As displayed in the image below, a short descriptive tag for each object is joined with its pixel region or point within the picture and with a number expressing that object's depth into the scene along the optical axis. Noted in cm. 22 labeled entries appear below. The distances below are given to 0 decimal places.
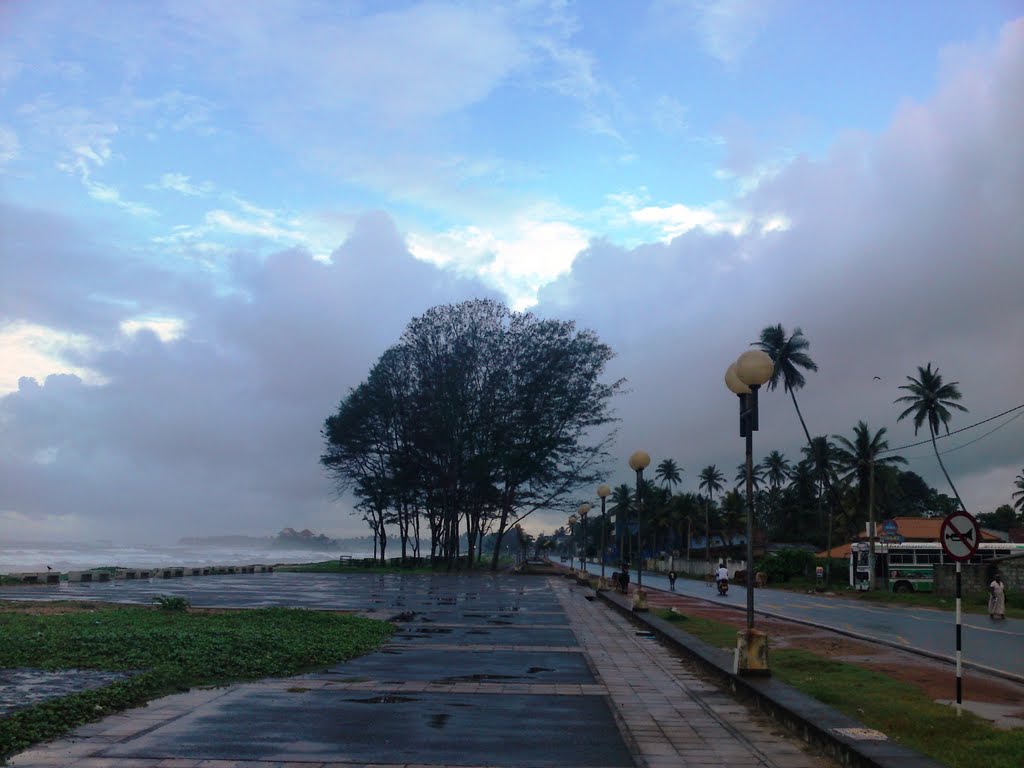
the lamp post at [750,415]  1134
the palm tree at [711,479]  12925
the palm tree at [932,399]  5622
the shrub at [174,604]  2091
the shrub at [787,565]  6231
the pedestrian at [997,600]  2831
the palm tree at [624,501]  12611
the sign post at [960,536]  1009
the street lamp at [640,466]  2378
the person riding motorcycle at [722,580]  4256
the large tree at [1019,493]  9014
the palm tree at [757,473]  11494
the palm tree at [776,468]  11431
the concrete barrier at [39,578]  3500
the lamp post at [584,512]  4571
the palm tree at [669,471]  13825
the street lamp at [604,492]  3263
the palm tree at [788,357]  6062
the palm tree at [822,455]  8112
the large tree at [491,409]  5397
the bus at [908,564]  4850
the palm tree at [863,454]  6009
